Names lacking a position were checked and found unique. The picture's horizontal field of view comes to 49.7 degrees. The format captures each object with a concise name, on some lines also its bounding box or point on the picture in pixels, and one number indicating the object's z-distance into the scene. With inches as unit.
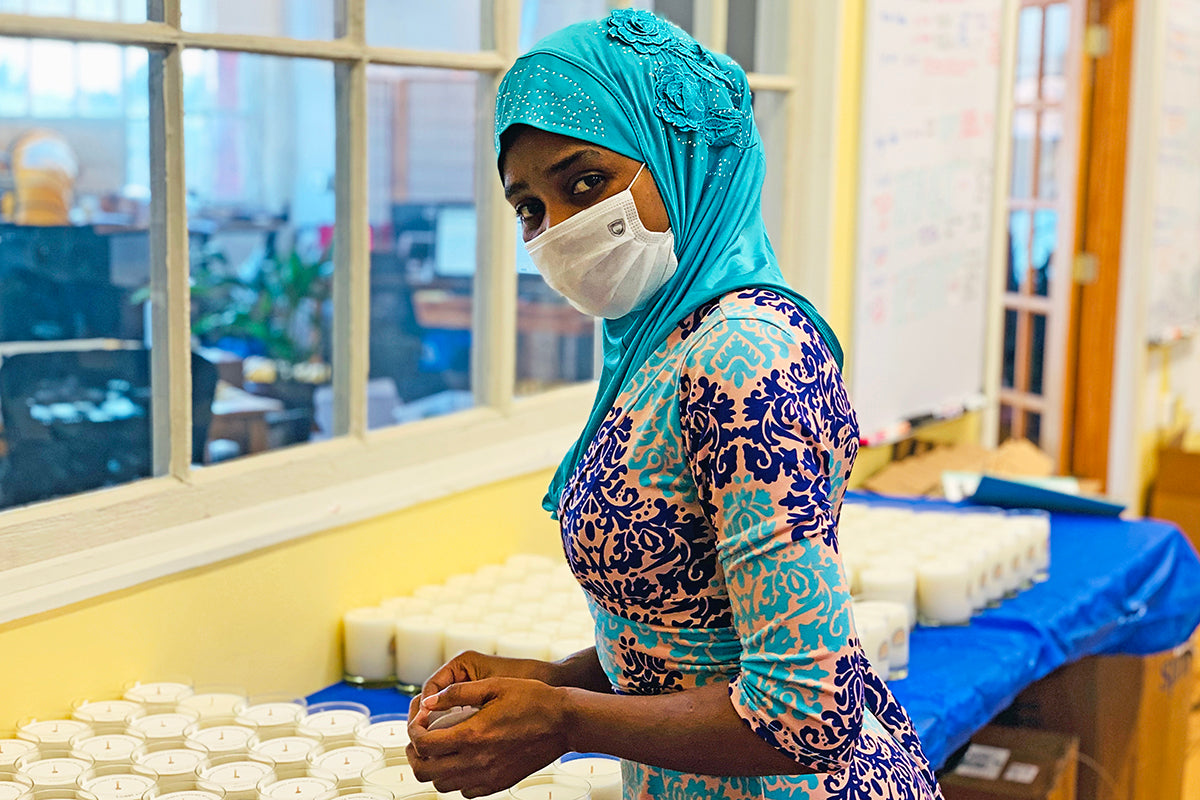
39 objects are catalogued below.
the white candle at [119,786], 53.9
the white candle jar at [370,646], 76.7
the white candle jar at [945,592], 91.3
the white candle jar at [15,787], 52.6
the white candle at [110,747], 57.3
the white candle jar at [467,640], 74.2
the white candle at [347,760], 57.0
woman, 37.7
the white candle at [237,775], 55.6
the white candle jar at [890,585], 89.3
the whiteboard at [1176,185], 196.2
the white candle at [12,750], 56.7
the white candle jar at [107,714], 61.5
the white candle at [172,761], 56.7
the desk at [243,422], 179.6
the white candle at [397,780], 55.6
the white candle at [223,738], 59.2
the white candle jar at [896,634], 80.3
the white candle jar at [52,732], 59.2
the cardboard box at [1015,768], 89.8
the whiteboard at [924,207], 130.6
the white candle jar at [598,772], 55.6
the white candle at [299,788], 54.6
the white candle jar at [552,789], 54.6
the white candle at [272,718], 62.7
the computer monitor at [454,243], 267.7
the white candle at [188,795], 53.9
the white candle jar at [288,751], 58.6
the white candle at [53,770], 54.6
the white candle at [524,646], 72.4
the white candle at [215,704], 63.8
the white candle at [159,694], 64.3
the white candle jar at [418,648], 75.2
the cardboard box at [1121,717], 104.3
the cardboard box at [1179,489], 191.2
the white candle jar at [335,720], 62.1
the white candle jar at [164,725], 60.2
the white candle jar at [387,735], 60.3
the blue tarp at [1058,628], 77.2
